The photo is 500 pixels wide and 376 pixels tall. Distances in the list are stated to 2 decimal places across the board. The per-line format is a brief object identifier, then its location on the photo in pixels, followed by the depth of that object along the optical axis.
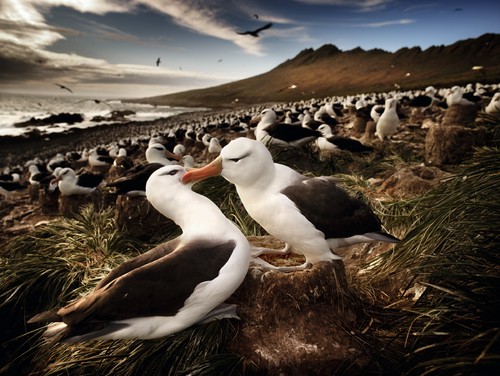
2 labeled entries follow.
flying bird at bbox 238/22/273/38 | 6.66
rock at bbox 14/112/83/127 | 41.64
